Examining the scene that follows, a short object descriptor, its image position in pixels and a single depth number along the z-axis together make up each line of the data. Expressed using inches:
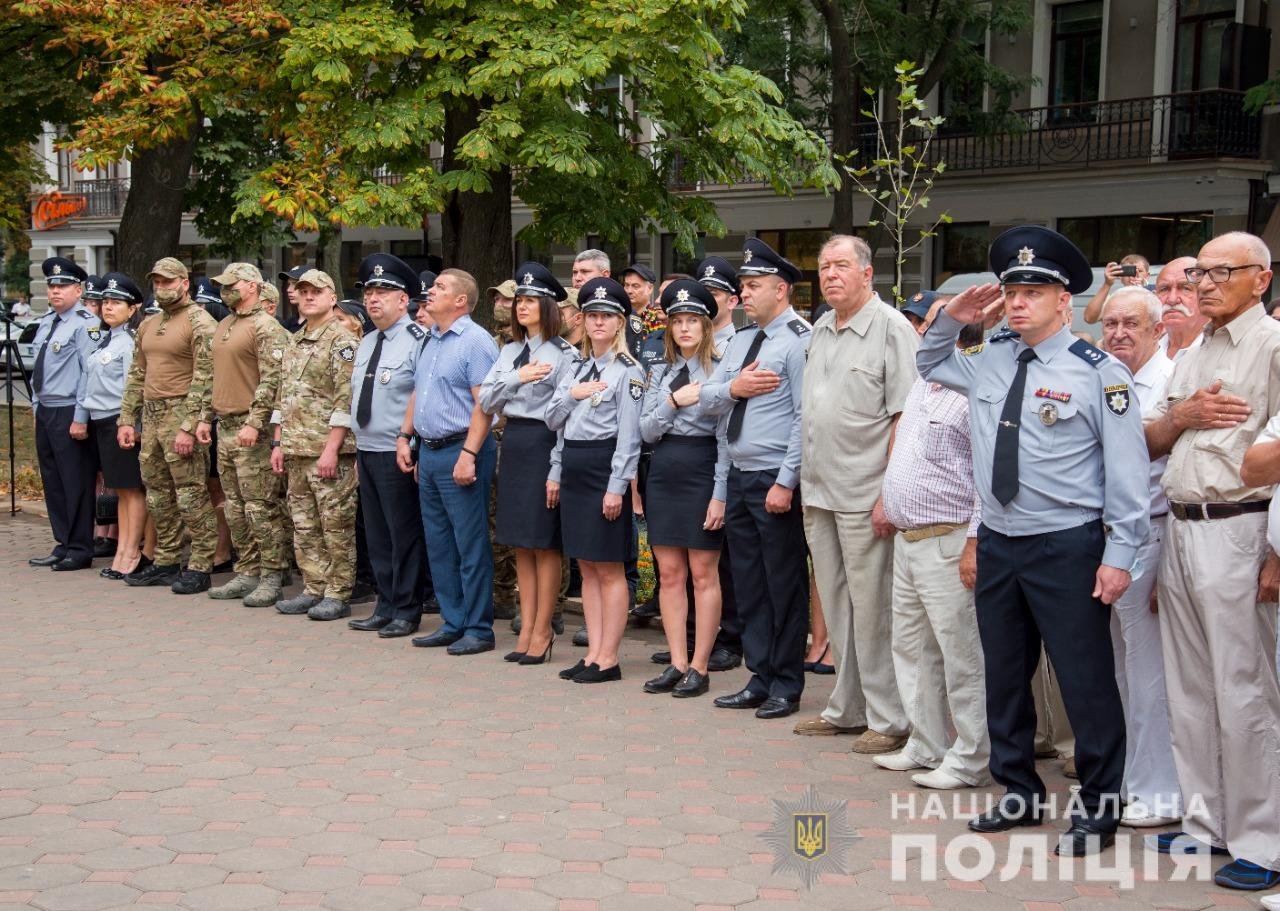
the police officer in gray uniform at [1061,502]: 206.7
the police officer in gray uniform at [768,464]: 283.3
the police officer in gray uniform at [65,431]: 454.6
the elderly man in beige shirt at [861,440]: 262.2
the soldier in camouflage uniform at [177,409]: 410.9
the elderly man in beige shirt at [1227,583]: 199.9
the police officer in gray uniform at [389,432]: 363.6
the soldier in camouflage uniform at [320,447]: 378.3
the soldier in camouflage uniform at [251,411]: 395.5
